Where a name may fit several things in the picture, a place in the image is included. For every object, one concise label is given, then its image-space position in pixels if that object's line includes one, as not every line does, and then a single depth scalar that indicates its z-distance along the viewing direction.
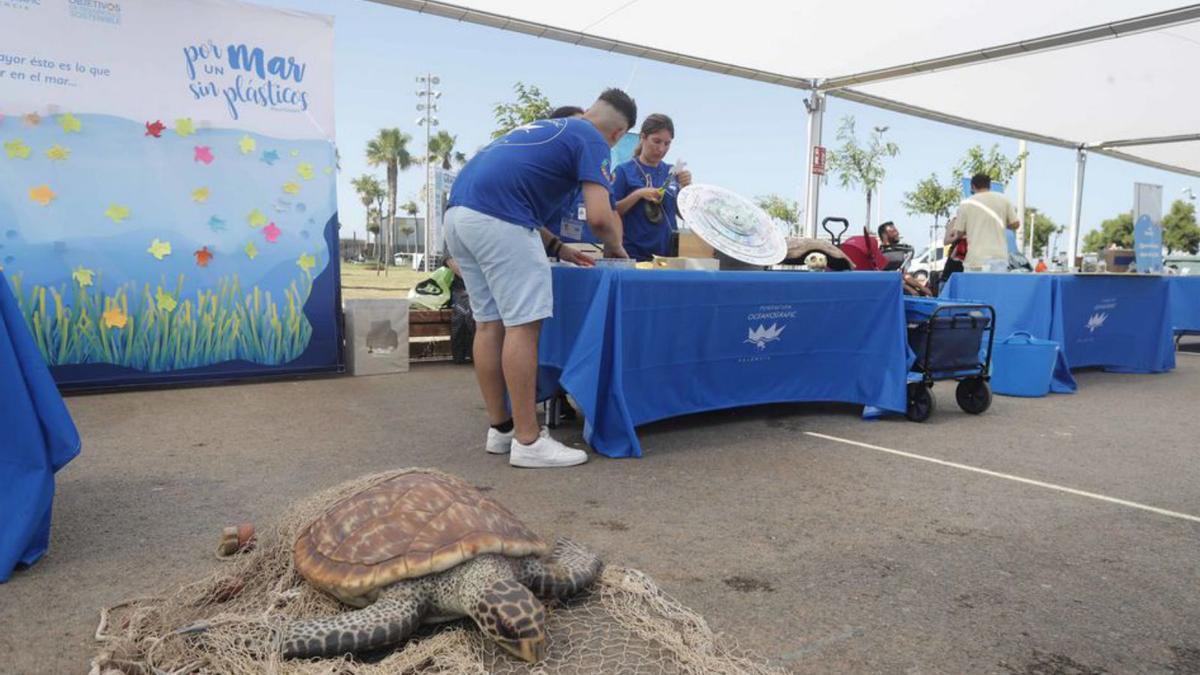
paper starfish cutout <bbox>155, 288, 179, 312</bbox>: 5.50
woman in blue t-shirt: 4.74
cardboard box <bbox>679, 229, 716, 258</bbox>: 4.32
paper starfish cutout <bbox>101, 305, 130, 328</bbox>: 5.31
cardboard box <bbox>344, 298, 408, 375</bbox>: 6.36
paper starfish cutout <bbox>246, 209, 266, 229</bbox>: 5.86
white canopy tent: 7.96
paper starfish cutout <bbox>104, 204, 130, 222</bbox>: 5.30
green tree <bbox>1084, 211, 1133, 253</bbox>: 57.88
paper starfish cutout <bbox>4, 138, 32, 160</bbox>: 4.91
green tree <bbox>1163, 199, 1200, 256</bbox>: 50.03
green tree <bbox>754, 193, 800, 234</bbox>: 47.77
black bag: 7.06
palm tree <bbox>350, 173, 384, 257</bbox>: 76.75
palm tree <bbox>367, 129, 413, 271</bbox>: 71.25
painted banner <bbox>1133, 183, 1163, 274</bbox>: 7.79
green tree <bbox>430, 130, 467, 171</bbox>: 65.20
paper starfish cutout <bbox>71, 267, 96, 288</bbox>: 5.20
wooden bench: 7.17
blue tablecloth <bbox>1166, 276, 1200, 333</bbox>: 9.88
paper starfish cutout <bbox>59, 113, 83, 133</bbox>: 5.09
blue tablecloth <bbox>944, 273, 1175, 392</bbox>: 6.62
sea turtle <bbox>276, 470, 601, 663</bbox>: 1.69
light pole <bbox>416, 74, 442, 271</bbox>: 38.75
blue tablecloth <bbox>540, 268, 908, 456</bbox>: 3.65
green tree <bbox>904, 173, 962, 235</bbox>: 29.30
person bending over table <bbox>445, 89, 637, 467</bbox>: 3.36
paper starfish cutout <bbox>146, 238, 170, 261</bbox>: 5.46
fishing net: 1.65
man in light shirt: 7.45
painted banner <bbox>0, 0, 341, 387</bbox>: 5.03
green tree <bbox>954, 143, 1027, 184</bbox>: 23.67
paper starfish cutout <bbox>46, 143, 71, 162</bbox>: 5.06
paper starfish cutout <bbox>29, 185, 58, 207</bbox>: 5.03
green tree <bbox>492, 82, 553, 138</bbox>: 11.58
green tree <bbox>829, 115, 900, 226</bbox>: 26.41
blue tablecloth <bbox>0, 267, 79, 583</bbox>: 2.15
